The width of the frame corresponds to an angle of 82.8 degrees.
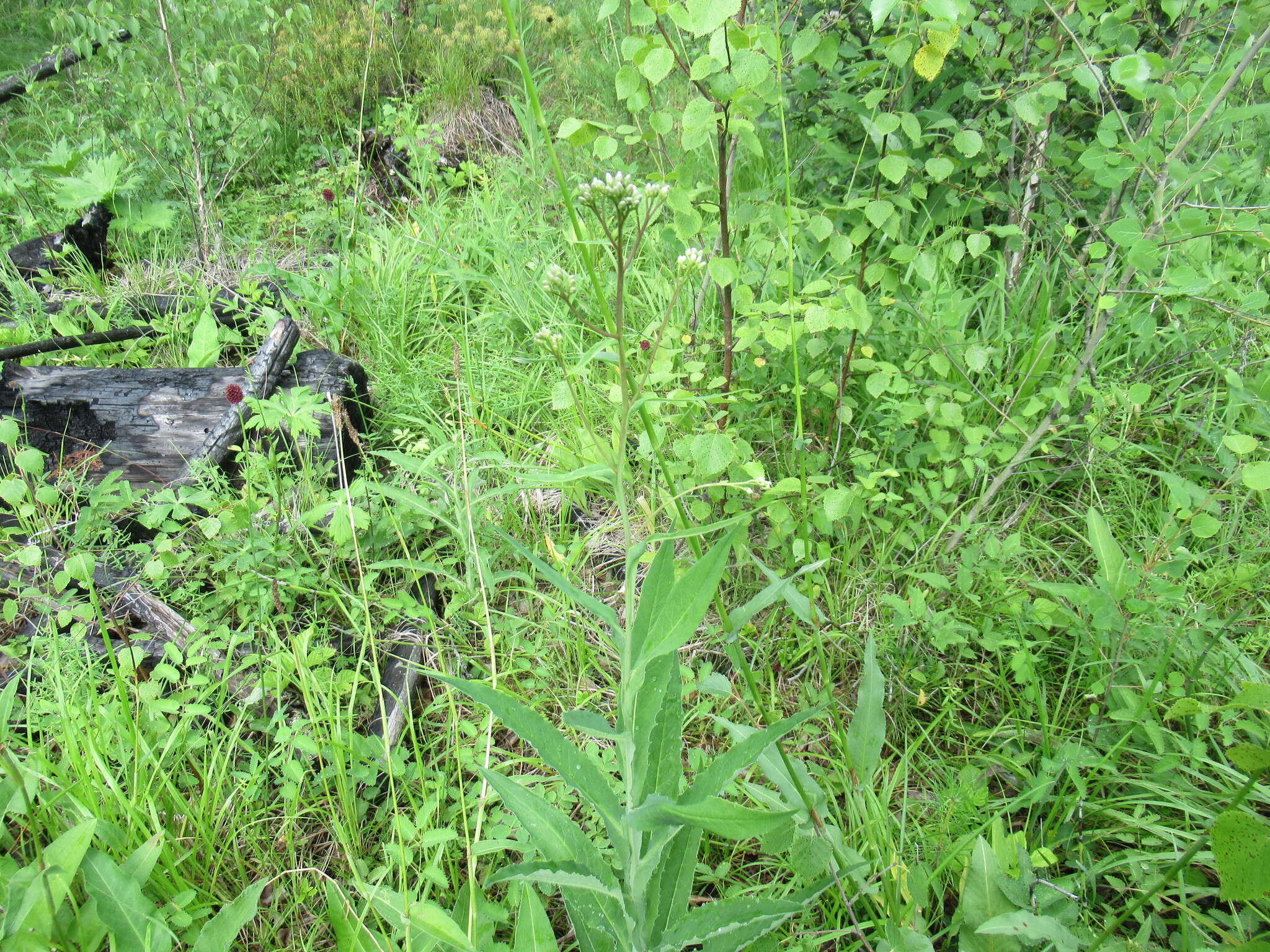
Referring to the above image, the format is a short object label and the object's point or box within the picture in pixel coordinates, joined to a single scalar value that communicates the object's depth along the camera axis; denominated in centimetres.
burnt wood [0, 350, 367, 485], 220
